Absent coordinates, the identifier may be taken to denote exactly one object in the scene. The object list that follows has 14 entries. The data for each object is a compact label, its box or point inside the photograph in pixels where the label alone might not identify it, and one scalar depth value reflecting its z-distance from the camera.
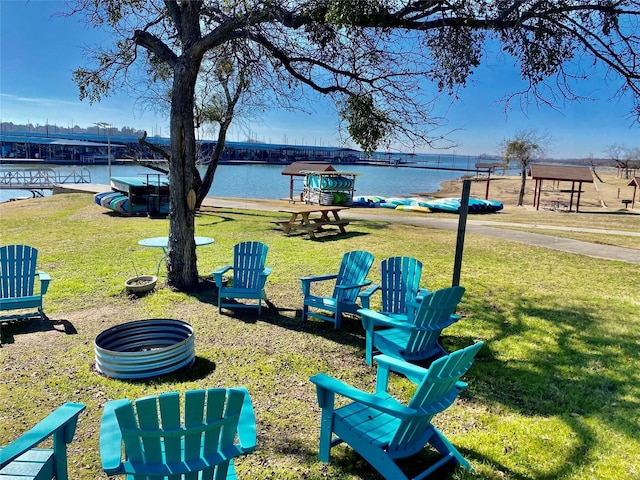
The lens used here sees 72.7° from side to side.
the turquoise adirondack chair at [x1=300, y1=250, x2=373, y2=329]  5.46
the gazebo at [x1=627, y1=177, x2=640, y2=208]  31.80
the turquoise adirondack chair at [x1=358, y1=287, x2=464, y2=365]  3.93
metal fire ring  4.09
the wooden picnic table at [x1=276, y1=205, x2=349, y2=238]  12.35
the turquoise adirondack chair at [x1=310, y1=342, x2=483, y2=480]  2.54
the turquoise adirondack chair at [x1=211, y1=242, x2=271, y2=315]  6.03
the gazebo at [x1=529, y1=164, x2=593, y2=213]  28.59
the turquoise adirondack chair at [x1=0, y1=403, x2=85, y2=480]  2.10
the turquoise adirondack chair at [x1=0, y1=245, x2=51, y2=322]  5.45
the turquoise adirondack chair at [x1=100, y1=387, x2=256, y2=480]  1.92
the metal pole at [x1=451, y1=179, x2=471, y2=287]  4.84
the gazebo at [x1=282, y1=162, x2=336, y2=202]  29.48
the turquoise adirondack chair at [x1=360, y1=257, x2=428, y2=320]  5.12
